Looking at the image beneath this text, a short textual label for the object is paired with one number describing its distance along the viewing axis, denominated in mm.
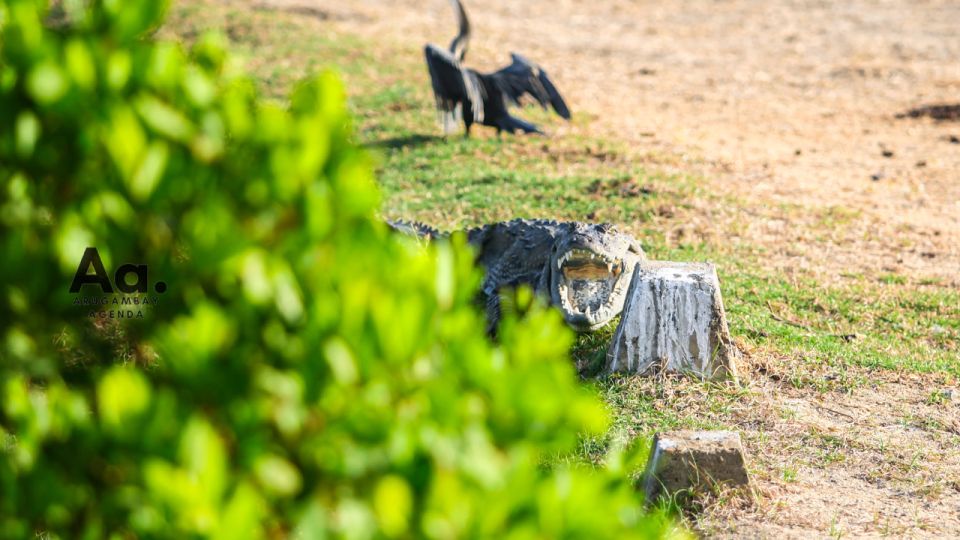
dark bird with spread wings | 18812
